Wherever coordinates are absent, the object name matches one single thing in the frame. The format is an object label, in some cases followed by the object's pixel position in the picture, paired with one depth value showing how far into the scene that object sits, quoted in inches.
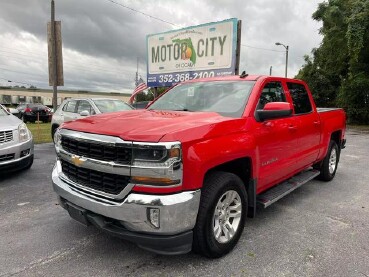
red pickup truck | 101.4
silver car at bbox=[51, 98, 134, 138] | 376.6
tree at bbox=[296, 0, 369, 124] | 713.9
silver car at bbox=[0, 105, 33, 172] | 216.7
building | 2657.5
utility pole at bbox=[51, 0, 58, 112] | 472.7
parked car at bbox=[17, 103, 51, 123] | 917.2
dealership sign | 488.7
